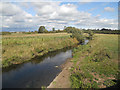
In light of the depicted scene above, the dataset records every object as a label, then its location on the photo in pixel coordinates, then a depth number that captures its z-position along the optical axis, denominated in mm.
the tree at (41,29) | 71819
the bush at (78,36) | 40812
